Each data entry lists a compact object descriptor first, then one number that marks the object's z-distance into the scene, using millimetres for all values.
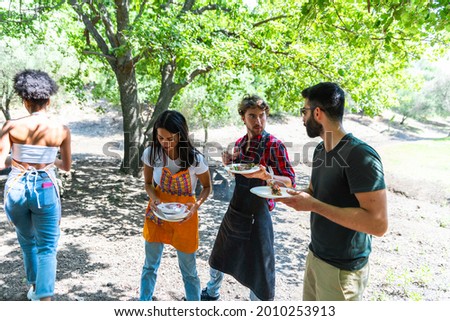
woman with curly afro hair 2707
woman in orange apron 2740
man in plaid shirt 2758
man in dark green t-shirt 1728
